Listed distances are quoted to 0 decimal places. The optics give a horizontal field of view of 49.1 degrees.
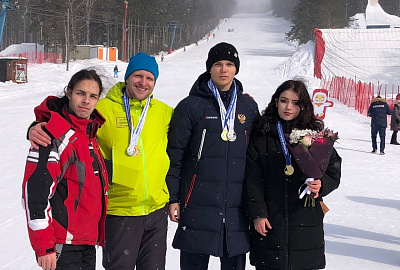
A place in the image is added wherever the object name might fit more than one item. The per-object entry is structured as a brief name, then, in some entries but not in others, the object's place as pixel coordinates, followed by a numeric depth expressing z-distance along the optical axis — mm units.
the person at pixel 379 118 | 11898
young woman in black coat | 2822
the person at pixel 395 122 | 13539
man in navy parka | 2979
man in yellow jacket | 2922
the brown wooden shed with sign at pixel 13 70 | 25547
